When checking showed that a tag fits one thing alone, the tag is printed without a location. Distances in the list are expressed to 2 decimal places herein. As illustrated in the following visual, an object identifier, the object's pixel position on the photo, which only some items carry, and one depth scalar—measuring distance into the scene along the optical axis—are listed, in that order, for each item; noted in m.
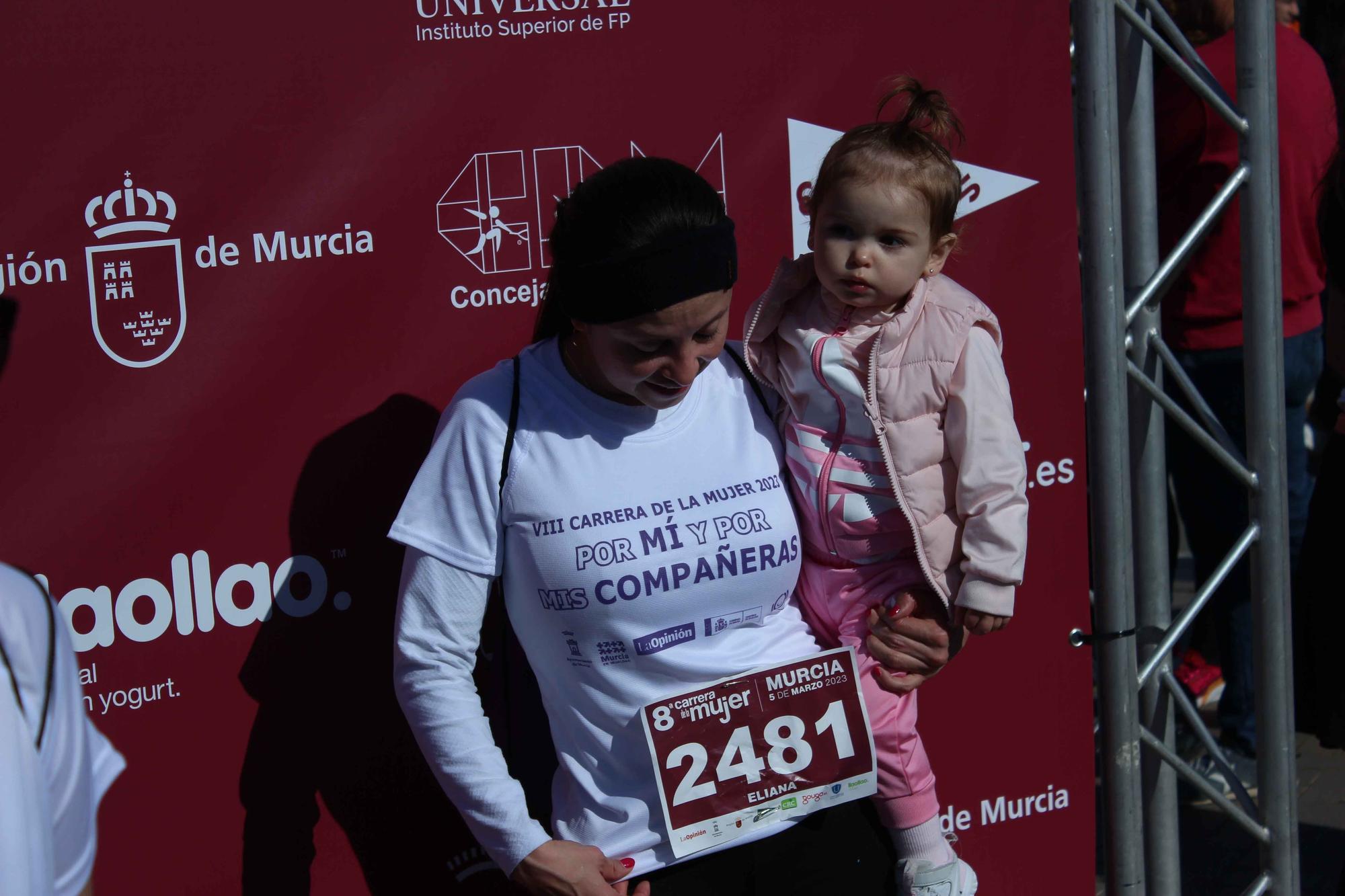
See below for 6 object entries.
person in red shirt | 3.86
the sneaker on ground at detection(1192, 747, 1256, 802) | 4.09
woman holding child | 1.83
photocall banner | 2.26
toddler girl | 2.05
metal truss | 2.62
